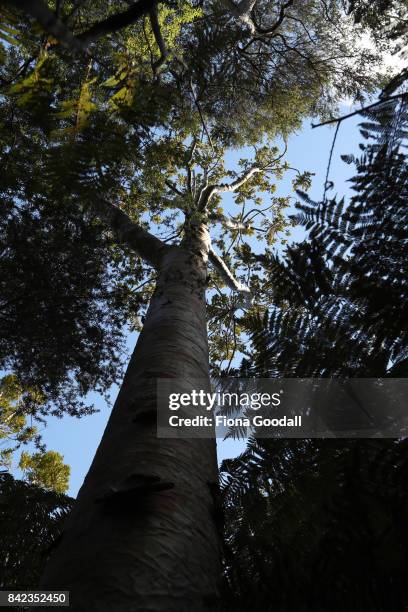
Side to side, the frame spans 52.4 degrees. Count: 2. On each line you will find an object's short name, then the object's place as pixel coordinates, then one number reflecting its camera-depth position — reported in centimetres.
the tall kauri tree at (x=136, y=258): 111
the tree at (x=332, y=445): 93
